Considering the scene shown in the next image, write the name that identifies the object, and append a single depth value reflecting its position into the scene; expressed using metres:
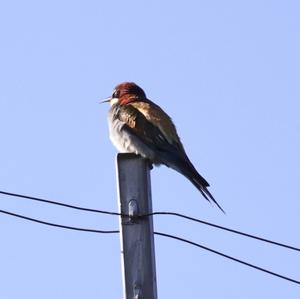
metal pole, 10.16
